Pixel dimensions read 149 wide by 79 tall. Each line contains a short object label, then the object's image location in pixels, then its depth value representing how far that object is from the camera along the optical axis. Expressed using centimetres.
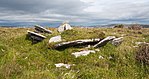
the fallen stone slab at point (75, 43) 503
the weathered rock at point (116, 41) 505
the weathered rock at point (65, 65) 415
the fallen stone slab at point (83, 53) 463
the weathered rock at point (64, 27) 671
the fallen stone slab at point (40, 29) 657
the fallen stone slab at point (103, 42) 502
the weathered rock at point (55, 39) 537
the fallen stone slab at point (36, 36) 579
